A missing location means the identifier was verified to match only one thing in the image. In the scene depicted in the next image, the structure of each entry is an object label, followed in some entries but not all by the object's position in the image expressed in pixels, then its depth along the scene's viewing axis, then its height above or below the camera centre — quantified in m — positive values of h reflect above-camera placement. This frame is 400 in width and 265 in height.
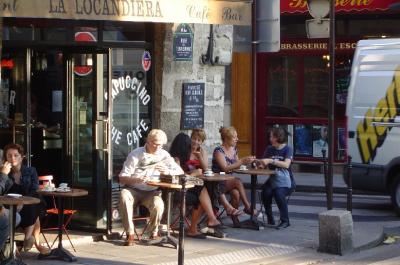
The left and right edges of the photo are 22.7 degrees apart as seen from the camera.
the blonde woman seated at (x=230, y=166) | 12.24 -0.69
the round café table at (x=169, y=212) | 9.20 -1.01
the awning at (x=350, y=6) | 19.25 +2.05
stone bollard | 10.85 -1.34
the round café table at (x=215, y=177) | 11.41 -0.78
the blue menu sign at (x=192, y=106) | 12.50 +0.05
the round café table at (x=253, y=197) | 12.28 -1.09
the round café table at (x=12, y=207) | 9.12 -0.90
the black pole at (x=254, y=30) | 12.85 +1.04
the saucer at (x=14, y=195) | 9.48 -0.82
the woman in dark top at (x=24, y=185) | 10.01 -0.76
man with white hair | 10.95 -0.75
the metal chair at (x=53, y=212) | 10.58 -1.15
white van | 14.35 -0.11
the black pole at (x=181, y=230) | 9.18 -1.11
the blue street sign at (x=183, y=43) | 12.37 +0.83
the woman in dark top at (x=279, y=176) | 12.53 -0.85
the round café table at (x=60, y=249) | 10.13 -1.42
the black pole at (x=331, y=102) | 11.41 +0.09
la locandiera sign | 9.69 +1.05
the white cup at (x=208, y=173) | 11.59 -0.73
